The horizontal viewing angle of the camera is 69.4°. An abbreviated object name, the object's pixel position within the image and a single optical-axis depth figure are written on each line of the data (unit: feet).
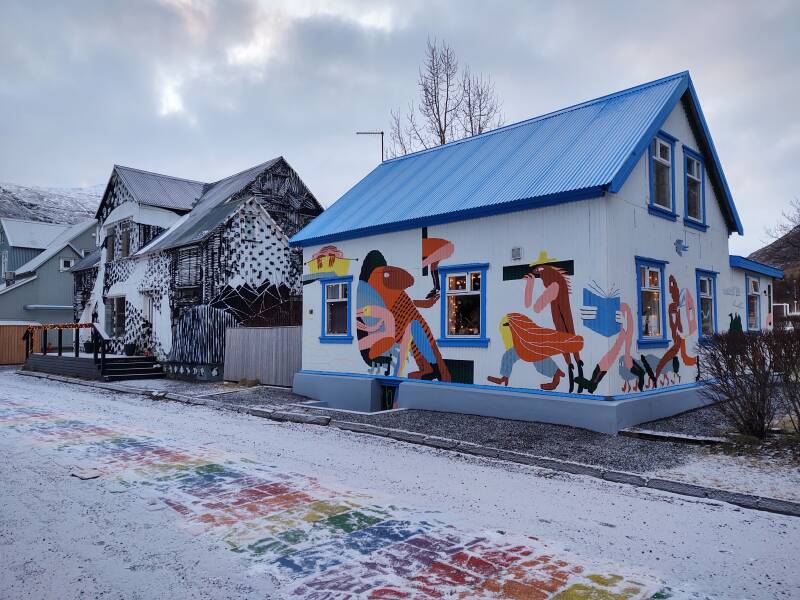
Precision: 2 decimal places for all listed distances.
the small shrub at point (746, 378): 26.58
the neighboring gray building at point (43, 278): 116.37
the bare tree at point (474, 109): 92.53
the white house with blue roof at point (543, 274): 34.06
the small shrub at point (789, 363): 25.50
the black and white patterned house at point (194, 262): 67.87
